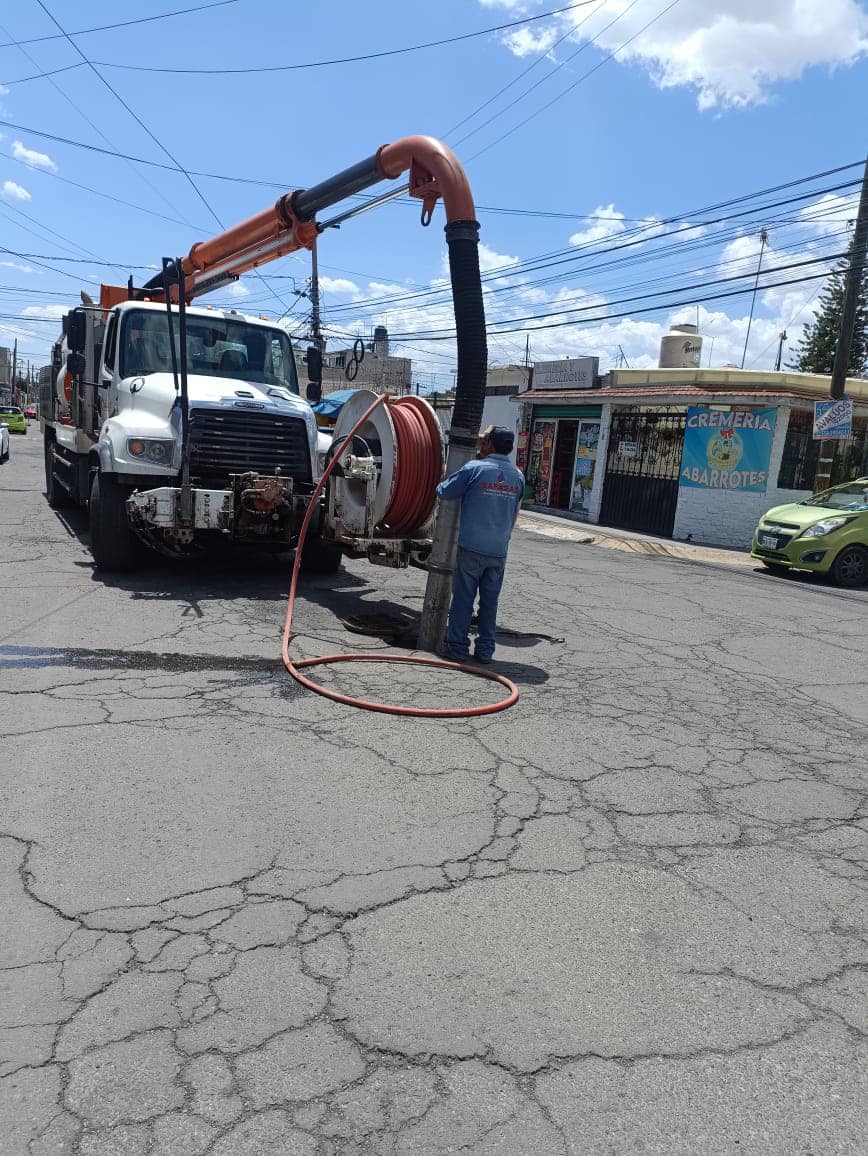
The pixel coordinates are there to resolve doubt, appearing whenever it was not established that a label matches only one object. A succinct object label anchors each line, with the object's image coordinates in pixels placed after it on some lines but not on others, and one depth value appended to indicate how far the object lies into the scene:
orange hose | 5.35
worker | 6.35
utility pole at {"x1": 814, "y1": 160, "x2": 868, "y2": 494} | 15.19
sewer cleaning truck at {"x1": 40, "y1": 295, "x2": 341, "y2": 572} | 7.96
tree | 35.38
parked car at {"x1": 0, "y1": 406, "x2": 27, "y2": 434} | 45.09
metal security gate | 19.78
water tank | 24.36
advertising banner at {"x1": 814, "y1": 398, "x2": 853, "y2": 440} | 15.27
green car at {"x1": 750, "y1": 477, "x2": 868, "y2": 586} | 13.45
